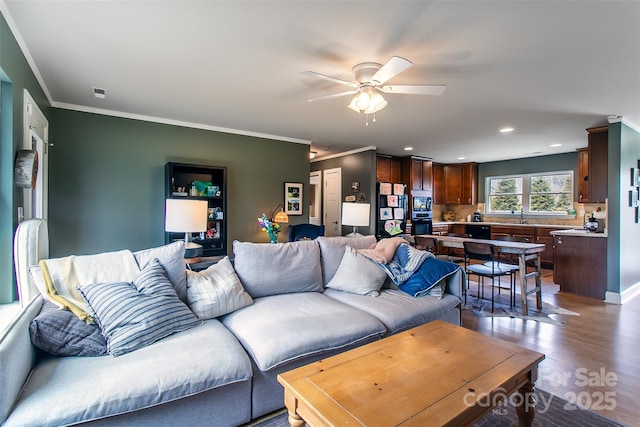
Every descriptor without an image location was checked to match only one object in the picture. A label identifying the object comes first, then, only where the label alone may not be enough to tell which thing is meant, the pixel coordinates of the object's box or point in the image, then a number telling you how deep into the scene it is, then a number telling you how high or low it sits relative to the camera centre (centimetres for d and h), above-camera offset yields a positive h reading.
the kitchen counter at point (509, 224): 634 -27
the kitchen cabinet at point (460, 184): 799 +72
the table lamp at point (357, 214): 398 -4
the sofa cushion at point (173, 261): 217 -37
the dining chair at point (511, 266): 388 -68
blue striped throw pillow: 169 -59
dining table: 347 -50
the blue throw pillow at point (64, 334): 152 -64
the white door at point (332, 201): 695 +21
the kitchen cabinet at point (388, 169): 675 +93
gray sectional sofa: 129 -76
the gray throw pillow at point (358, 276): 279 -59
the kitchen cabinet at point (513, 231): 671 -41
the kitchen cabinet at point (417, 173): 713 +87
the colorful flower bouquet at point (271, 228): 322 -19
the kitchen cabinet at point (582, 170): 539 +78
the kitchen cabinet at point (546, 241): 642 -59
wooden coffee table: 119 -74
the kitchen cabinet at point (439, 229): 762 -44
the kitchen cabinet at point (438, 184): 817 +72
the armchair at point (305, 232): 501 -35
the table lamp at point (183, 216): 298 -7
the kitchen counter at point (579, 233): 436 -30
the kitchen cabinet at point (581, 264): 430 -74
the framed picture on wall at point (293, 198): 553 +21
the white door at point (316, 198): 753 +29
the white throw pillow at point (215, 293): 216 -59
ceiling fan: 227 +98
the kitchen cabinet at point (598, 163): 432 +70
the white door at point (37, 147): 253 +56
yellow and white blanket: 179 -42
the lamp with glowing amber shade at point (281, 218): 434 -11
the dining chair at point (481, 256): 360 -58
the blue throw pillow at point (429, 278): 277 -59
